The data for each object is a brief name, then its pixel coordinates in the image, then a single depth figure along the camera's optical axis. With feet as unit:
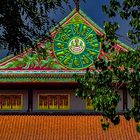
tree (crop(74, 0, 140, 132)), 43.42
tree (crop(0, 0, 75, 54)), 46.44
